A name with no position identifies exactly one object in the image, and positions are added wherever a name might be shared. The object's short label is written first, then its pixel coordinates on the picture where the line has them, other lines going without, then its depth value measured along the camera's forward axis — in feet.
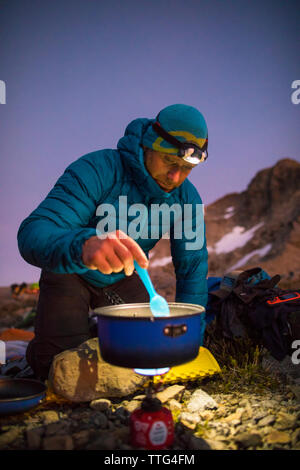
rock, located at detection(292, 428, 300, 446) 5.94
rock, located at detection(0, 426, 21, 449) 5.82
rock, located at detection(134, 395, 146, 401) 7.74
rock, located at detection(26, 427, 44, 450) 5.68
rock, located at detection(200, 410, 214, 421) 6.86
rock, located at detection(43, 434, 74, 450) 5.54
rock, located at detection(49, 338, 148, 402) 7.24
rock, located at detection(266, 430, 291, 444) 5.94
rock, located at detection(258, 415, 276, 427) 6.52
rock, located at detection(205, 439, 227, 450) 5.70
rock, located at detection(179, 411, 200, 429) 6.51
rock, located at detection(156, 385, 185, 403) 7.53
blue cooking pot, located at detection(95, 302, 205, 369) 5.34
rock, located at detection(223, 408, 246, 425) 6.70
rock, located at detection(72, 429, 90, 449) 5.73
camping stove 5.50
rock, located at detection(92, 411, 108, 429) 6.53
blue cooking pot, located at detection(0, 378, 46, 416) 6.43
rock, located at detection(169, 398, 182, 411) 7.27
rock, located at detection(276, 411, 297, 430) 6.46
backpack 9.52
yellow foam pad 8.32
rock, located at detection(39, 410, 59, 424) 6.69
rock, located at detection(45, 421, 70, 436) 6.06
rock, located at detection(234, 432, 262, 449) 5.80
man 7.29
